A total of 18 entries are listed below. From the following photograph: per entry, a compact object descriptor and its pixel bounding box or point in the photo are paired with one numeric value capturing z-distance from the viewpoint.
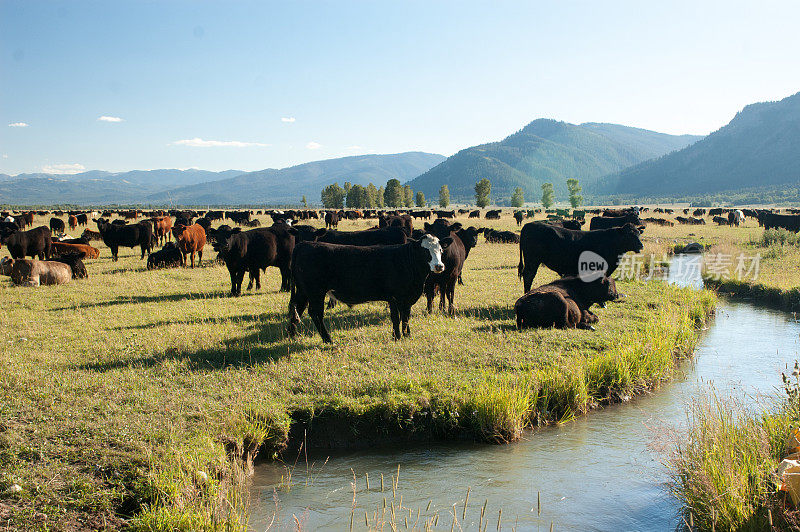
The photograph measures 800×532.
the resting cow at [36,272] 15.98
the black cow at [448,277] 12.16
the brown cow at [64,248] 21.30
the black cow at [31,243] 19.70
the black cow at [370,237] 13.23
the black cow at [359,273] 9.73
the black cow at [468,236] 15.57
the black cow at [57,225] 38.38
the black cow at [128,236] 23.73
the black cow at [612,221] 23.59
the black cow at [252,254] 14.88
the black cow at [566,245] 13.84
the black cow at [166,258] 20.66
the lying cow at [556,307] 10.89
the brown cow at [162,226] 30.20
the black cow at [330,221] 47.73
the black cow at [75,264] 17.53
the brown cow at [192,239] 20.70
